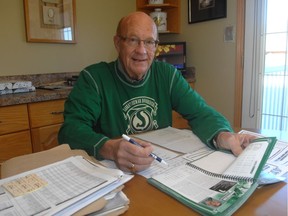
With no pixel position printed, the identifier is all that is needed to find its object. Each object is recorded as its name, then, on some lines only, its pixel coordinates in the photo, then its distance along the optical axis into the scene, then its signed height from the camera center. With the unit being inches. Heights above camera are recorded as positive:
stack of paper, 19.0 -9.7
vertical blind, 75.9 -0.8
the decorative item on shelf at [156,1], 97.5 +23.9
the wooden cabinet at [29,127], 64.9 -15.2
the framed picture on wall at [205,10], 88.0 +19.3
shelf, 101.6 +22.1
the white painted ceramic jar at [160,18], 98.0 +17.9
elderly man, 42.3 -5.5
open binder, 21.1 -11.0
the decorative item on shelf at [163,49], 95.9 +6.1
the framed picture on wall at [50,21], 81.4 +15.5
